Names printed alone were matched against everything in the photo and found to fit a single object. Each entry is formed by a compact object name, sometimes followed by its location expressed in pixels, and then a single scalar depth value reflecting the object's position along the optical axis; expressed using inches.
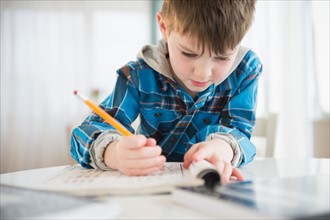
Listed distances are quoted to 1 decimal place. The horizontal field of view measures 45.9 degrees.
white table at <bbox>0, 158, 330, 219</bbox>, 15.4
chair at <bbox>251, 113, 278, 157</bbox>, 60.9
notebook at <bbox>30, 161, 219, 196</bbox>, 18.2
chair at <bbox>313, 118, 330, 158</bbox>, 82.5
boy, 25.4
